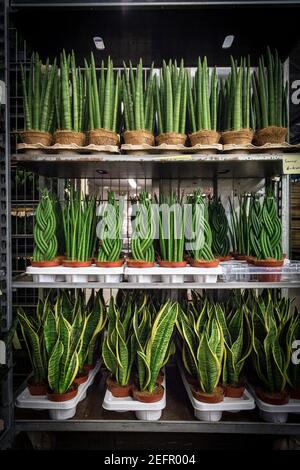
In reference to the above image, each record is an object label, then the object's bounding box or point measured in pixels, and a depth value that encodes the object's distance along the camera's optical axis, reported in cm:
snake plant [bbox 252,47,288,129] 177
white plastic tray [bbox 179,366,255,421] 162
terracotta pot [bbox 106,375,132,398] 167
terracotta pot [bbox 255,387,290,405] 163
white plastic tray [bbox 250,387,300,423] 163
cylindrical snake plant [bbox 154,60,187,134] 175
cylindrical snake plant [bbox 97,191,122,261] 175
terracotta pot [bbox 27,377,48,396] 170
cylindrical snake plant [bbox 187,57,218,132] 174
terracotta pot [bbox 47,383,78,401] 162
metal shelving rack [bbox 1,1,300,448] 164
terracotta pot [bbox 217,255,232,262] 193
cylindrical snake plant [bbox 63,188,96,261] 175
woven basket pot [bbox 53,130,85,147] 168
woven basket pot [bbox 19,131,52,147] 168
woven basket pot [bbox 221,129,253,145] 168
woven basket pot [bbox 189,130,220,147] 168
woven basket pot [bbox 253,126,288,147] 169
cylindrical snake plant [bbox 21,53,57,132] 174
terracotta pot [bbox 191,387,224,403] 162
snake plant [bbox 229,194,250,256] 194
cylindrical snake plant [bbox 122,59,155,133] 174
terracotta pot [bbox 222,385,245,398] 168
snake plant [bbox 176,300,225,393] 160
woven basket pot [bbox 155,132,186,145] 170
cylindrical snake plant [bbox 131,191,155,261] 175
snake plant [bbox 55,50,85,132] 172
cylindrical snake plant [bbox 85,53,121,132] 175
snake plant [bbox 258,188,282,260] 176
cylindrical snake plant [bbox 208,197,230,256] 197
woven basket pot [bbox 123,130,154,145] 170
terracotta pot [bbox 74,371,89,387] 175
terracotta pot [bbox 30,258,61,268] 172
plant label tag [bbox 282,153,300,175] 164
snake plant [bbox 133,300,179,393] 164
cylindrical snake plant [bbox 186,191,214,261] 175
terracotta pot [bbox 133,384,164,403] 163
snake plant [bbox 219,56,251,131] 174
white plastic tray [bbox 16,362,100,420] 162
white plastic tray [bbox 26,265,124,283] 168
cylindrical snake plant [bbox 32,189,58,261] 175
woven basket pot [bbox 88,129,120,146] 169
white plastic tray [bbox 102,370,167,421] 162
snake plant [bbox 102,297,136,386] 165
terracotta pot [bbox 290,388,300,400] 167
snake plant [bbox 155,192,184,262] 174
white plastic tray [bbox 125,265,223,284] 168
